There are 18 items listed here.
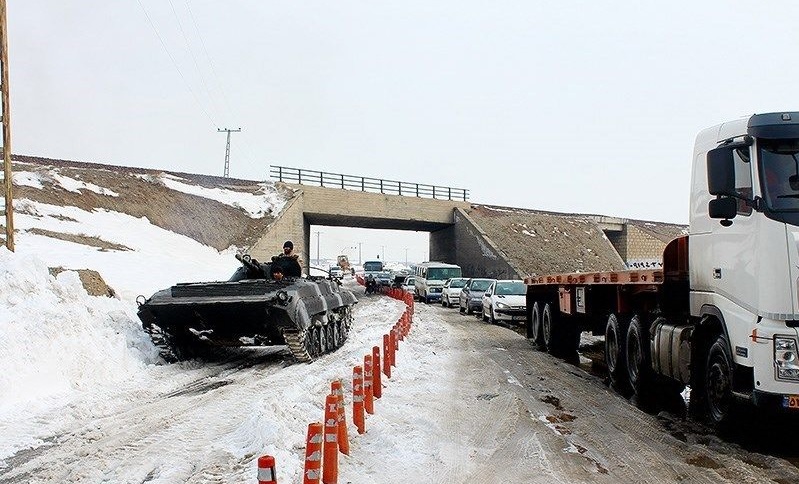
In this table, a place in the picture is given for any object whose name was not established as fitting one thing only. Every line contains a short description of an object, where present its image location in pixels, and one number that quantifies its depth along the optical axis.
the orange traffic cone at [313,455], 4.92
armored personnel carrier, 12.03
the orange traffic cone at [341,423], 6.66
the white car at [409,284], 44.38
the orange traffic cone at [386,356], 11.42
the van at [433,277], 38.94
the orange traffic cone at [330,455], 5.77
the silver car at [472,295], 28.72
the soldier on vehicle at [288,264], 14.71
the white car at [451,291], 34.22
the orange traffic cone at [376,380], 9.75
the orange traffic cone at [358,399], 7.70
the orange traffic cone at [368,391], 8.52
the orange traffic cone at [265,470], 4.16
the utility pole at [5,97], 13.26
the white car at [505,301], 23.19
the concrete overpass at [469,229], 44.50
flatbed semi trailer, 6.48
